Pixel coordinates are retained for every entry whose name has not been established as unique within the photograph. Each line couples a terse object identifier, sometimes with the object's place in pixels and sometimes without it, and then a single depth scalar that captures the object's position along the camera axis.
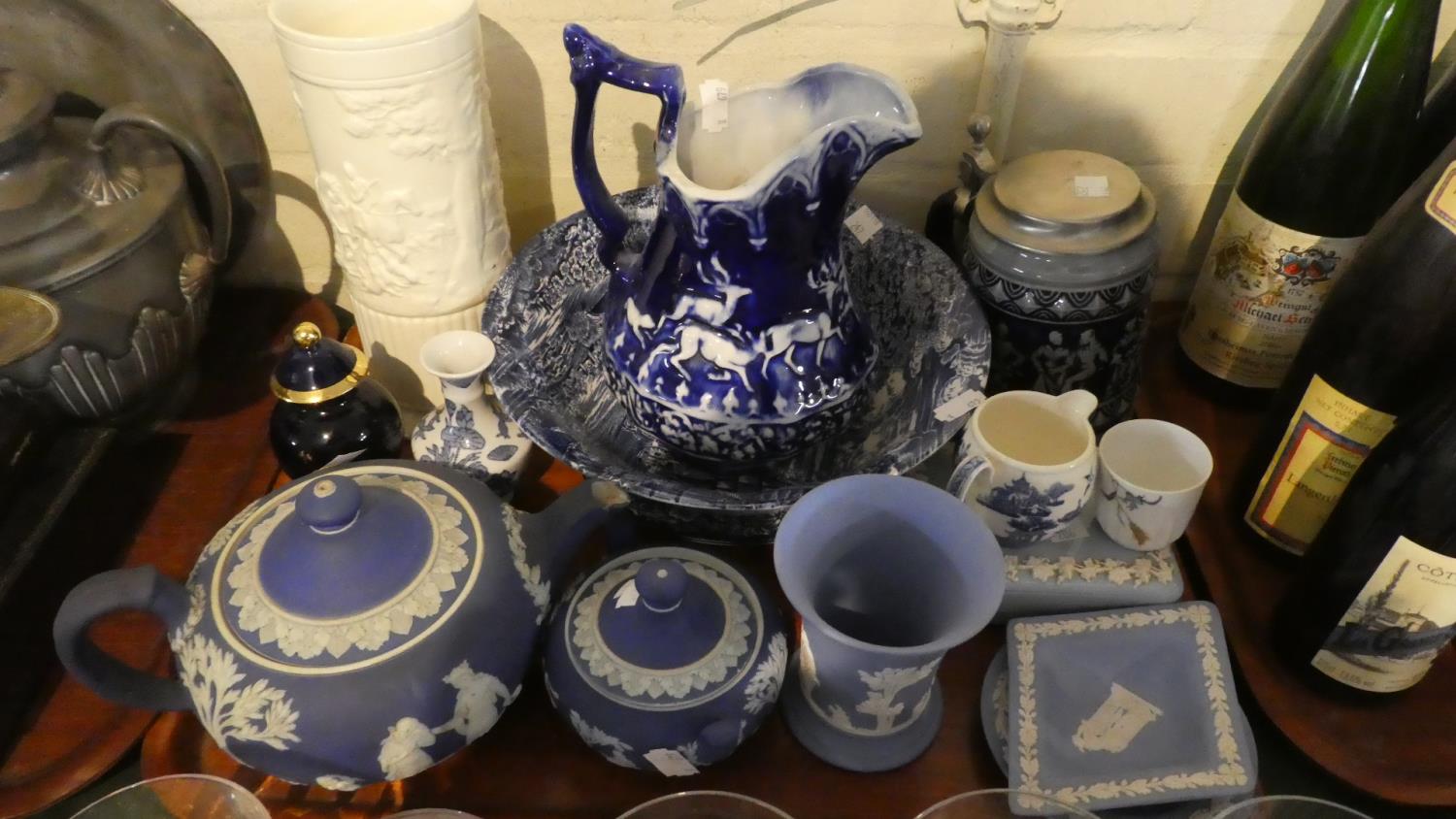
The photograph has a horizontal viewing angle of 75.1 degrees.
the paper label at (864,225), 0.73
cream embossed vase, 0.58
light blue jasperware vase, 0.48
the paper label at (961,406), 0.59
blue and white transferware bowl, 0.58
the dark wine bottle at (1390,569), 0.51
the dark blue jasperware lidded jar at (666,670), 0.48
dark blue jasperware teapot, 0.46
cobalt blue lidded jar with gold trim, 0.62
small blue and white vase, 0.63
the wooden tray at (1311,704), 0.54
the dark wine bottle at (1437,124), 0.67
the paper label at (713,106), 0.58
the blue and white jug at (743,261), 0.51
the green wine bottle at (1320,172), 0.66
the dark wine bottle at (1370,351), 0.56
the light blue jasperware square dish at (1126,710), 0.51
